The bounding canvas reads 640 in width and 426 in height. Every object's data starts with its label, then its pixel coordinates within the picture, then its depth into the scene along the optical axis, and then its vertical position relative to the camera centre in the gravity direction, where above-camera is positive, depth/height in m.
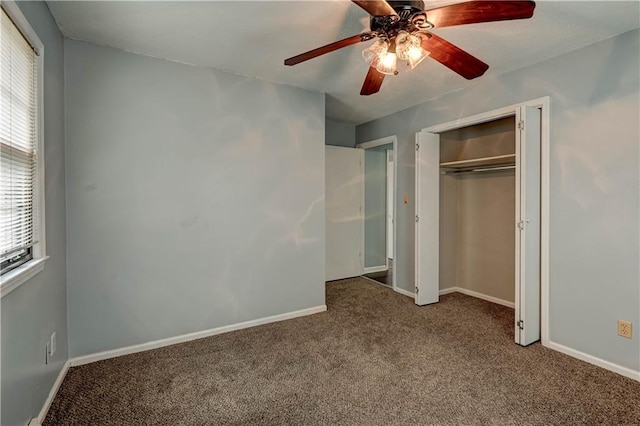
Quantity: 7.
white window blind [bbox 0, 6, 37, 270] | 1.44 +0.34
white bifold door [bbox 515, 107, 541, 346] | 2.58 -0.10
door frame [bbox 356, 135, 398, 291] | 4.18 +0.37
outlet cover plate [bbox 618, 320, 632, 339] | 2.19 -0.83
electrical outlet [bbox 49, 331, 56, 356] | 1.93 -0.83
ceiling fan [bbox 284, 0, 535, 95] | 1.39 +0.91
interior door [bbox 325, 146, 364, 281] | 4.64 -0.01
